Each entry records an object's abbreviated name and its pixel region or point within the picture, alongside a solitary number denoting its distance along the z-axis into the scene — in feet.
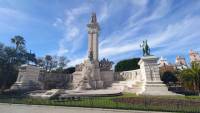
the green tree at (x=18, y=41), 79.09
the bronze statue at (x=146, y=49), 48.38
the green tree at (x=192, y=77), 40.20
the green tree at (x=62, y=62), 108.97
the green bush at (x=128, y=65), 91.03
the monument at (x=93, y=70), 66.94
